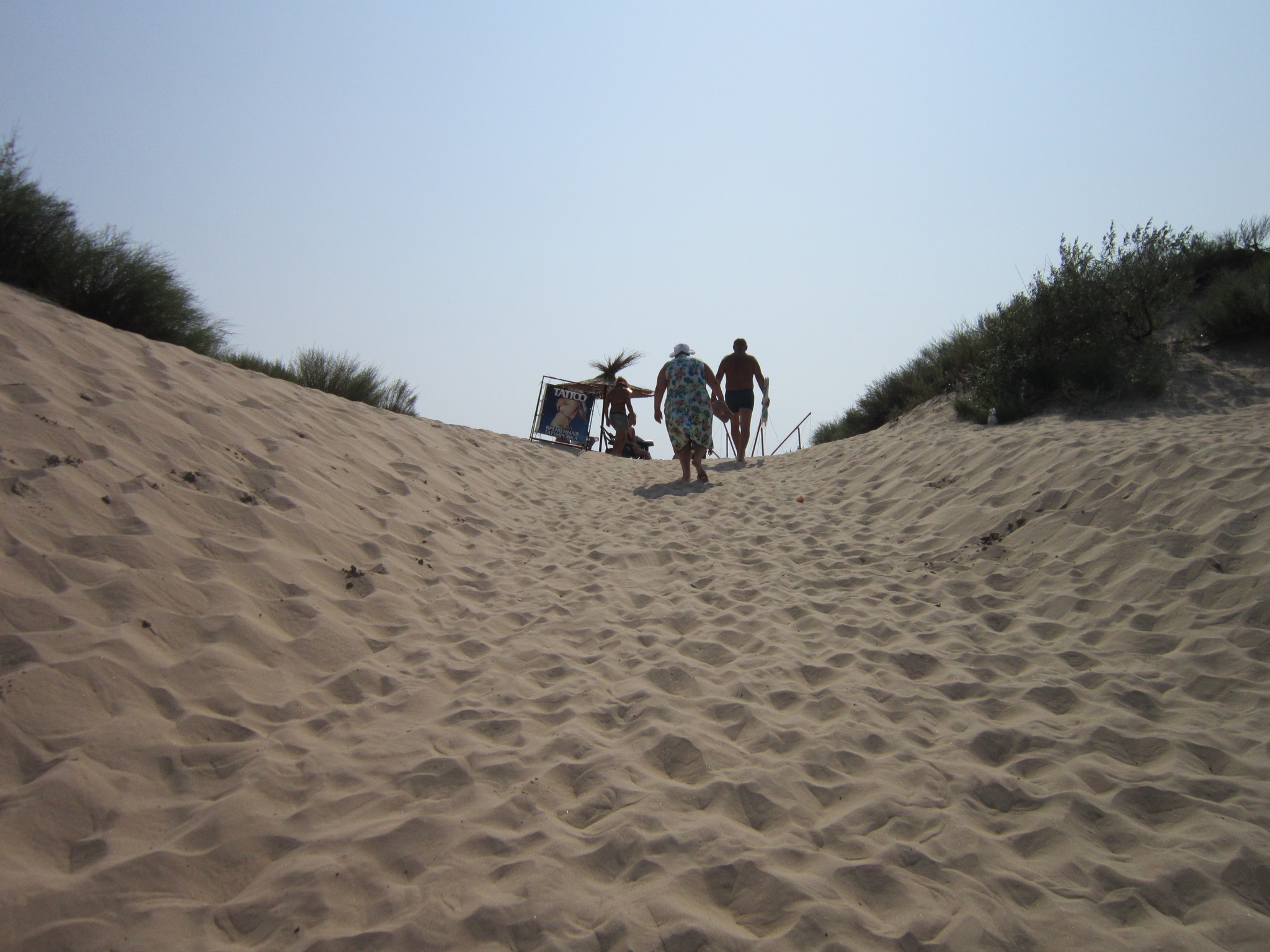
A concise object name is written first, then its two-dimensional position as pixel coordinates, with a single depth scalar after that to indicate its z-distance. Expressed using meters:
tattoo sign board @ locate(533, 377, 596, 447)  12.57
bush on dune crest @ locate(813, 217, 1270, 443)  8.09
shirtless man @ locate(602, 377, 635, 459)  13.14
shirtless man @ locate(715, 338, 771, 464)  10.33
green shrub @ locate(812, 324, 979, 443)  10.63
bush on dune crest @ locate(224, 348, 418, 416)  9.45
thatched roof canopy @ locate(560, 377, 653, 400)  13.01
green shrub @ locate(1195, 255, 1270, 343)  8.36
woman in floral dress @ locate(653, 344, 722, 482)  8.66
